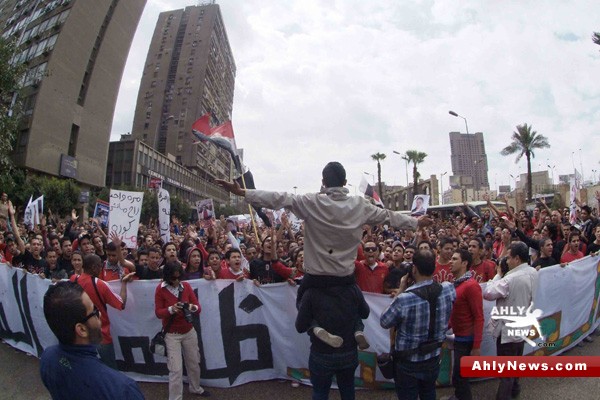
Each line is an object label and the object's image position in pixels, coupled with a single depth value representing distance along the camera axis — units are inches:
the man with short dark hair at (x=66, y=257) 274.5
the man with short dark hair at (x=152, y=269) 222.8
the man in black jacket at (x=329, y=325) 110.6
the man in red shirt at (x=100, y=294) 163.9
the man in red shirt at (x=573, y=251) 252.4
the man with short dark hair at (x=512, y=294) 151.1
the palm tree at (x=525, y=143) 1481.2
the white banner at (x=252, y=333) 189.8
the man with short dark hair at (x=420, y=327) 114.7
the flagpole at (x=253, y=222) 248.5
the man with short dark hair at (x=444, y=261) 199.2
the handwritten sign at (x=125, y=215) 295.6
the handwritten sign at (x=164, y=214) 350.3
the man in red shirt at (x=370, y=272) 209.6
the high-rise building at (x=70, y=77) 1552.7
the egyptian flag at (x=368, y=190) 469.1
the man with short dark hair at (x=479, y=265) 216.4
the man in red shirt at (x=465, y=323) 144.0
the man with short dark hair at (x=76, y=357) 64.1
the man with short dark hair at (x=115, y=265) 215.9
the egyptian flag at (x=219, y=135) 251.6
